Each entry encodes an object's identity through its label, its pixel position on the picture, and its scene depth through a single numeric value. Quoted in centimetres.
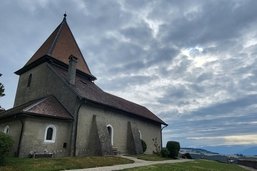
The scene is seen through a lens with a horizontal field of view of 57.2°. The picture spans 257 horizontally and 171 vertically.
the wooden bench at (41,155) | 1622
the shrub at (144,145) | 2659
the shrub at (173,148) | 2723
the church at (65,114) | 1716
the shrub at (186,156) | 3203
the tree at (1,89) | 1931
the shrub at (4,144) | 1241
